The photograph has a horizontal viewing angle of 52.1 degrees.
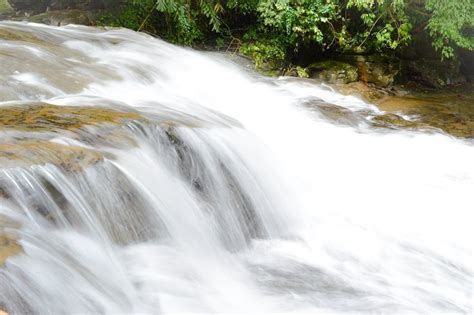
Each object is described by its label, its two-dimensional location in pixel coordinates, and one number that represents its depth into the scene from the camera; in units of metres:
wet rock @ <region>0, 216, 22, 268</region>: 2.29
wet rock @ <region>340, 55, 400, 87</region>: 9.03
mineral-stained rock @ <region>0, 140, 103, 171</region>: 2.89
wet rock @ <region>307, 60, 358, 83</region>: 8.80
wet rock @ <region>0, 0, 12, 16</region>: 13.93
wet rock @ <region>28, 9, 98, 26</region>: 9.91
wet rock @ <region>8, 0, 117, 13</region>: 11.43
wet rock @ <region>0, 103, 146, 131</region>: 3.41
